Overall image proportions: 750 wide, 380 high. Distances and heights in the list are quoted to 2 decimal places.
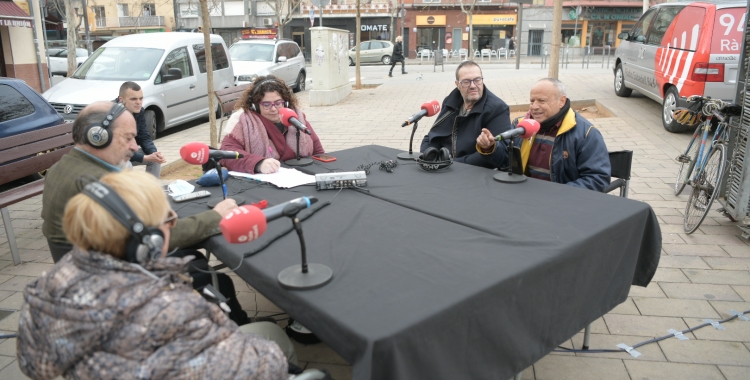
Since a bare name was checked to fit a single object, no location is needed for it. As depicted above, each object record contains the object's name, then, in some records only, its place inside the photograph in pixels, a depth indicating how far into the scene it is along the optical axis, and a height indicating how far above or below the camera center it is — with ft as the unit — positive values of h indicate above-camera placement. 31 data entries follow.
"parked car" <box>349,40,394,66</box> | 98.43 +0.91
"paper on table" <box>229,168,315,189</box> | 10.19 -2.29
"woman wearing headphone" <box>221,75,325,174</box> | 12.13 -1.55
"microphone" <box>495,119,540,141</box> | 9.43 -1.27
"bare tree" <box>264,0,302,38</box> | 81.60 +9.37
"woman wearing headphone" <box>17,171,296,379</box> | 4.42 -2.06
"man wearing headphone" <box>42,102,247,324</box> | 7.66 -1.56
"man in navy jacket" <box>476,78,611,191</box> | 10.69 -1.72
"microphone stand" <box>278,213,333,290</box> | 5.89 -2.41
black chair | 11.46 -2.35
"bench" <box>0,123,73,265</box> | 13.44 -2.71
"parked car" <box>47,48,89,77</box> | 68.95 -0.74
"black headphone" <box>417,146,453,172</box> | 11.14 -2.11
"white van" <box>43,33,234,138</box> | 27.68 -1.06
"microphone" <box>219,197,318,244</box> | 5.33 -1.62
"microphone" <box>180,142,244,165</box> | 8.66 -1.54
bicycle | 14.47 -2.82
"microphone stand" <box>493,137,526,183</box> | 9.90 -2.20
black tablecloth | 5.32 -2.44
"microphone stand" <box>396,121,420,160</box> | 12.12 -2.18
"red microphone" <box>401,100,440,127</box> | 11.32 -1.10
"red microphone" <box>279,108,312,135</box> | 11.01 -1.25
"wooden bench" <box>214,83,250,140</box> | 27.30 -1.99
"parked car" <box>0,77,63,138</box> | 17.99 -1.74
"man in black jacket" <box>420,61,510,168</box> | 12.60 -1.38
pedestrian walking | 70.28 +0.51
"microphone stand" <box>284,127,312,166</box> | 11.93 -2.26
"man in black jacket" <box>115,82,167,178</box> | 14.56 -2.22
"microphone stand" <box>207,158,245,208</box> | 9.14 -2.36
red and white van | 23.45 +0.18
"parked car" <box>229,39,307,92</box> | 43.83 -0.21
